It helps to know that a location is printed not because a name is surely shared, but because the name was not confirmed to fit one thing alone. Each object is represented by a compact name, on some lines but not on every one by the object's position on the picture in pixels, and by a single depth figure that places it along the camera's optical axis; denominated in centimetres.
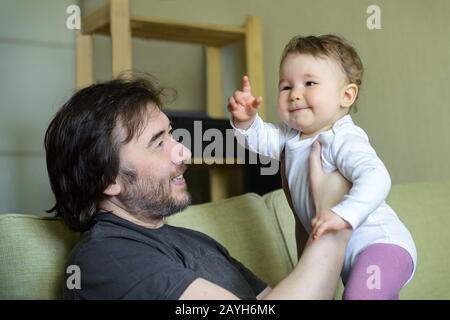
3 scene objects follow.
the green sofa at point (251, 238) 122
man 111
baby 106
